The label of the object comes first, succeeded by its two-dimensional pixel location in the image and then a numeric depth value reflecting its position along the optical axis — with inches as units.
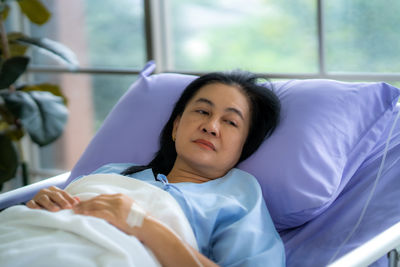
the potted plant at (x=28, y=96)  96.3
